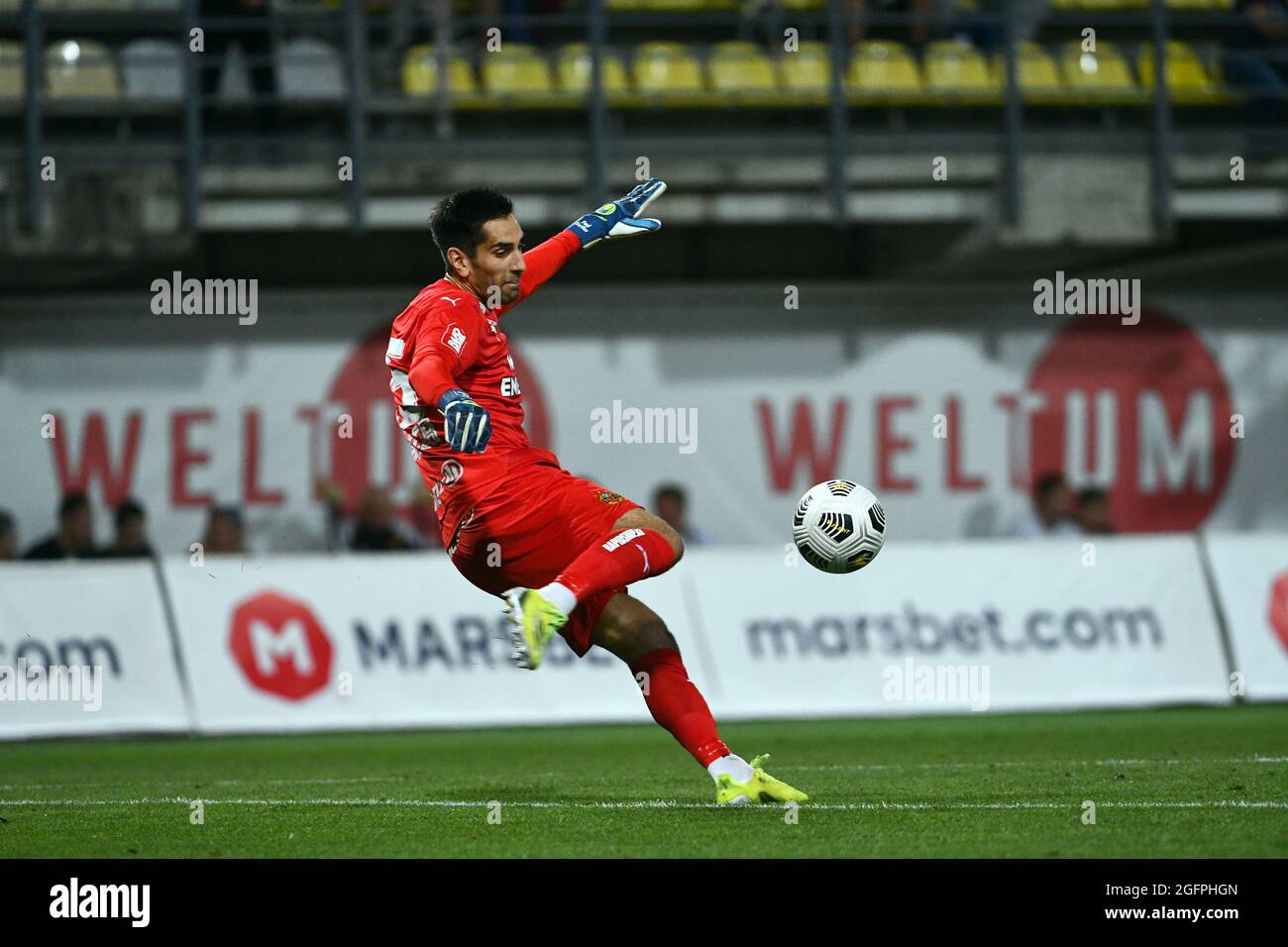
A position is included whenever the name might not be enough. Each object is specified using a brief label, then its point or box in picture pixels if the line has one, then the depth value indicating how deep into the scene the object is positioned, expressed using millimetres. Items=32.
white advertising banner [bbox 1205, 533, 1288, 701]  13688
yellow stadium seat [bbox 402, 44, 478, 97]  16656
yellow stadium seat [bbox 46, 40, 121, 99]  16281
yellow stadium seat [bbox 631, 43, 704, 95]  16859
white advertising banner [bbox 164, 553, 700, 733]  13047
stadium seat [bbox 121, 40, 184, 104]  16922
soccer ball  7344
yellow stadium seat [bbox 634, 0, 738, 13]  17219
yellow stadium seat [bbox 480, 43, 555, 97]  16688
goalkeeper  6586
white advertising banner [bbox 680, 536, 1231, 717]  13375
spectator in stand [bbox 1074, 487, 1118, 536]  15977
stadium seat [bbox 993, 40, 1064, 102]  16672
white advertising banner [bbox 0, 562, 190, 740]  12781
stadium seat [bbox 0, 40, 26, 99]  16281
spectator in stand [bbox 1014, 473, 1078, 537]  15727
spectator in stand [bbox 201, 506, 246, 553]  15336
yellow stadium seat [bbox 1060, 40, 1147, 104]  16875
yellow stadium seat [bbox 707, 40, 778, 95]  16906
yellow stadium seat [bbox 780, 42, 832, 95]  16906
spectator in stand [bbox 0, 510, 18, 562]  15623
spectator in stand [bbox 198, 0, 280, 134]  15750
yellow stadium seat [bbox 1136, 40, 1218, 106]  16836
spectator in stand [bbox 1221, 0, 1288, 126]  16547
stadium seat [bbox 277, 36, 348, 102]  16734
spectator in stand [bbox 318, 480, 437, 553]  15336
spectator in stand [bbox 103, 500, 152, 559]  15086
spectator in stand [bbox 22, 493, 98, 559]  15305
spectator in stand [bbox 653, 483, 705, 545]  15805
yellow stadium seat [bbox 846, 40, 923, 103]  16859
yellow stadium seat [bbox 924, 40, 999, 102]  16906
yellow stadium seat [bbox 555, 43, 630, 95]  16766
